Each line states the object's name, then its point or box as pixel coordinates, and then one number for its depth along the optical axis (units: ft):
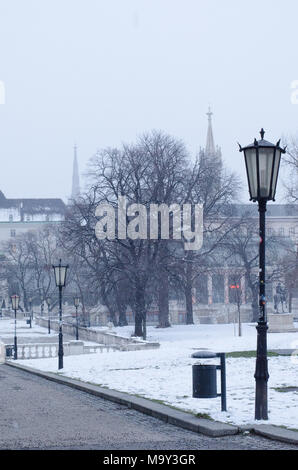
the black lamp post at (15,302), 151.33
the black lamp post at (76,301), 181.37
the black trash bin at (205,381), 44.32
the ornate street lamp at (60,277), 91.48
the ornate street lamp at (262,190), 40.98
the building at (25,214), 482.69
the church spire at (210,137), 377.09
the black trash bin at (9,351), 129.29
